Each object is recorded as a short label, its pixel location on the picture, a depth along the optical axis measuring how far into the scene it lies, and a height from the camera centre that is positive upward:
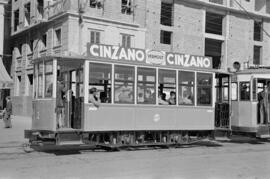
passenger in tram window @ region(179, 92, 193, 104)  14.93 +0.06
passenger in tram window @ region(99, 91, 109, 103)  13.49 +0.09
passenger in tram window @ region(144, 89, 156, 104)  14.17 +0.11
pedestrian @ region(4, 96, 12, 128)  23.56 -0.88
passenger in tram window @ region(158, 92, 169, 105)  14.53 +0.05
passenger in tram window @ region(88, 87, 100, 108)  13.05 +0.08
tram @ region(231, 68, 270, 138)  16.48 -0.07
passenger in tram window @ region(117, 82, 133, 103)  13.64 +0.19
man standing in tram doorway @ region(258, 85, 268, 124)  16.66 -0.11
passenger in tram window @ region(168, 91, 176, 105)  14.75 +0.05
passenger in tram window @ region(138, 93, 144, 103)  14.02 +0.07
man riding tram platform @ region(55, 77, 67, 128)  12.62 -0.13
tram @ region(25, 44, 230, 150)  12.93 +0.06
